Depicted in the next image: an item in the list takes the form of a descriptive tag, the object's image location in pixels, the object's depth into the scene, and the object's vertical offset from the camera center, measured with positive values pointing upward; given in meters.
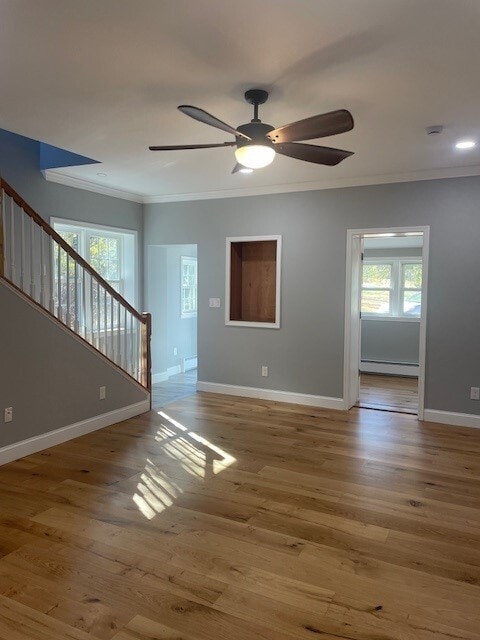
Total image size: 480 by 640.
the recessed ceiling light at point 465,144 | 3.78 +1.31
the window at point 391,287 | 8.02 +0.23
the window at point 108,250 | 5.65 +0.61
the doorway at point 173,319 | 6.70 -0.36
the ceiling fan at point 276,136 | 2.40 +0.94
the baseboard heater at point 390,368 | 7.58 -1.14
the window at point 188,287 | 7.82 +0.18
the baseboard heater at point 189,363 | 7.83 -1.16
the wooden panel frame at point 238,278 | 5.67 +0.26
